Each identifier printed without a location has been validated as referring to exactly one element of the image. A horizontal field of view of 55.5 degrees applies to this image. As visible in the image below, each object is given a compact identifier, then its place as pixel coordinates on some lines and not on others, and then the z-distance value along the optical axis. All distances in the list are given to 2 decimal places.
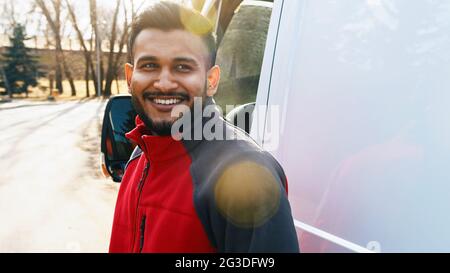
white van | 1.17
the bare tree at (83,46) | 28.59
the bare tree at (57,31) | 29.38
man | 1.07
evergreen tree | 33.78
